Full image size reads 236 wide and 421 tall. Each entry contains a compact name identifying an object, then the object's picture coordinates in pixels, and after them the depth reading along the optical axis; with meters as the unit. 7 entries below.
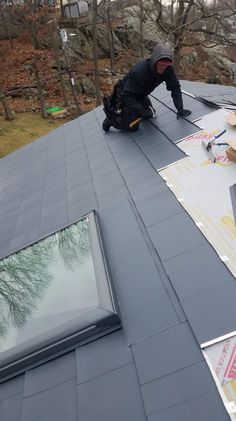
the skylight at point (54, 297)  3.00
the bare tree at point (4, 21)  28.50
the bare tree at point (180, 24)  18.42
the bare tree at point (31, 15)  25.73
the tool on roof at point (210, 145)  4.83
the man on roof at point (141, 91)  6.03
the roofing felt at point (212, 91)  7.81
